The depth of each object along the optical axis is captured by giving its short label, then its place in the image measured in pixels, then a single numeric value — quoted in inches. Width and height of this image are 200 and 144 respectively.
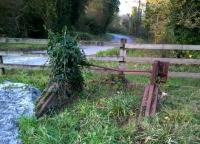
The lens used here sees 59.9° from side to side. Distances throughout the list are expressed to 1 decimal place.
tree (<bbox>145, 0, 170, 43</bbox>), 275.2
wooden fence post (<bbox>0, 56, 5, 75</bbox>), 191.3
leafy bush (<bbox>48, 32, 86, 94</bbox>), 135.1
